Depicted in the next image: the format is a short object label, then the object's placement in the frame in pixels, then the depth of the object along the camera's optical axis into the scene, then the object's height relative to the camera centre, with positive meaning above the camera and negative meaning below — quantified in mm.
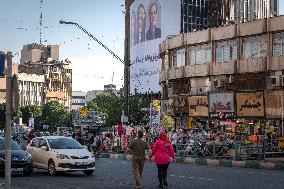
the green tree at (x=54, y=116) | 137000 -465
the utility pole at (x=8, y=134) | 7938 -249
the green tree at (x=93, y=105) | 143388 +1878
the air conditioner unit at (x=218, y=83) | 47594 +2280
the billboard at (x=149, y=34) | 87688 +11224
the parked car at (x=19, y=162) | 19938 -1502
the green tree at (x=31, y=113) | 137750 +201
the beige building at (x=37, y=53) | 188250 +18233
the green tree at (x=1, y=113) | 126288 +201
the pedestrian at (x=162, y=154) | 16125 -1022
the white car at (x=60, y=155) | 20562 -1356
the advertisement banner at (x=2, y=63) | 9677 +773
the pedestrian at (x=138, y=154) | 15648 -998
